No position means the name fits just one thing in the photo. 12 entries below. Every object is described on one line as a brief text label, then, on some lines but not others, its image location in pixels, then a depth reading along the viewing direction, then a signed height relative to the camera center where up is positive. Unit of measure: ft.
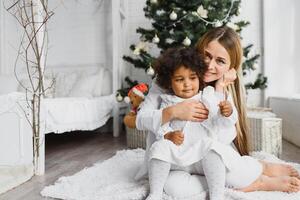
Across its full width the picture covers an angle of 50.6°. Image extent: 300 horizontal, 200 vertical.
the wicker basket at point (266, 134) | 5.90 -0.67
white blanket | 6.13 -0.35
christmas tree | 6.70 +1.64
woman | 3.48 -0.11
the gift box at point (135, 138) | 7.02 -0.91
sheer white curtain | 8.77 +1.47
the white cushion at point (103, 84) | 8.87 +0.37
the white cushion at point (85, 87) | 8.72 +0.28
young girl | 3.32 -0.37
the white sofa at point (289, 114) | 7.13 -0.39
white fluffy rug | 3.64 -1.15
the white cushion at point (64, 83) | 9.05 +0.41
